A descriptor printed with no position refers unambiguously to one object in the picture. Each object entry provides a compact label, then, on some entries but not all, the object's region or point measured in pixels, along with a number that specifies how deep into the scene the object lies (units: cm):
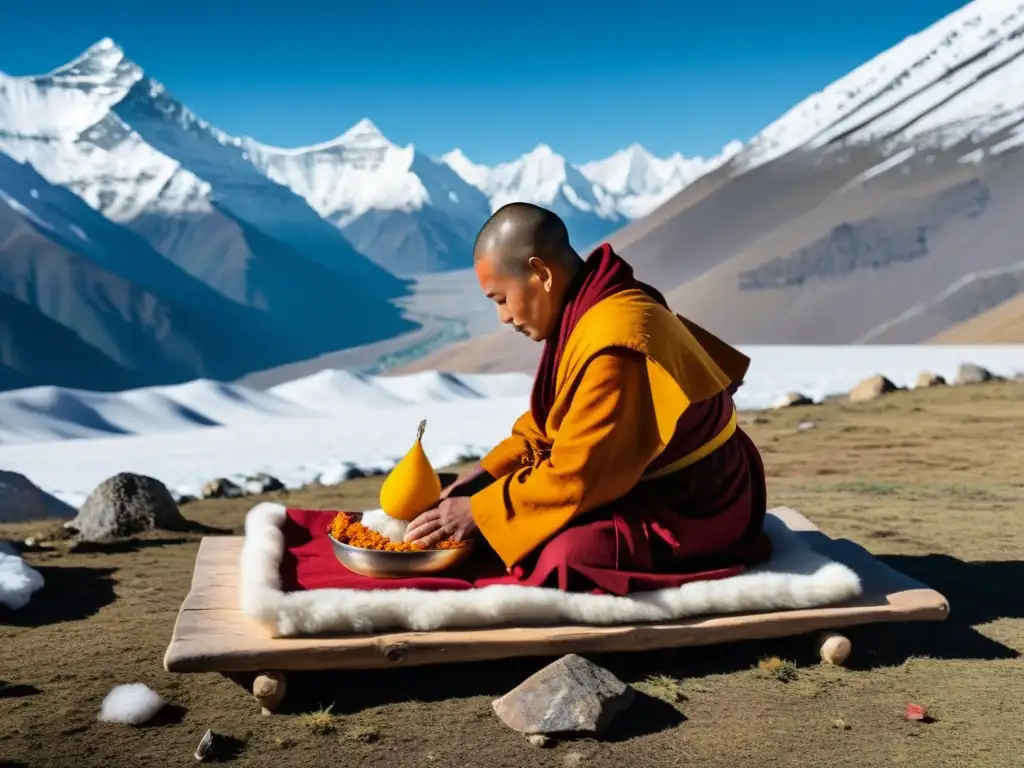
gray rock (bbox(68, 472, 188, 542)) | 602
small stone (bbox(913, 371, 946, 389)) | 1370
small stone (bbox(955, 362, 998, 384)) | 1348
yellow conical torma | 367
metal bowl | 352
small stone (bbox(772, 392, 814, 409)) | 1290
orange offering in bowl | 359
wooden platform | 309
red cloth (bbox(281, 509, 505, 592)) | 346
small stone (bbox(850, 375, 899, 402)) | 1295
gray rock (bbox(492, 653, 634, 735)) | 301
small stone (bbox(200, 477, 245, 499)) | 864
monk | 336
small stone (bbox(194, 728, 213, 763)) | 288
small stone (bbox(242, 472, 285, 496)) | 880
